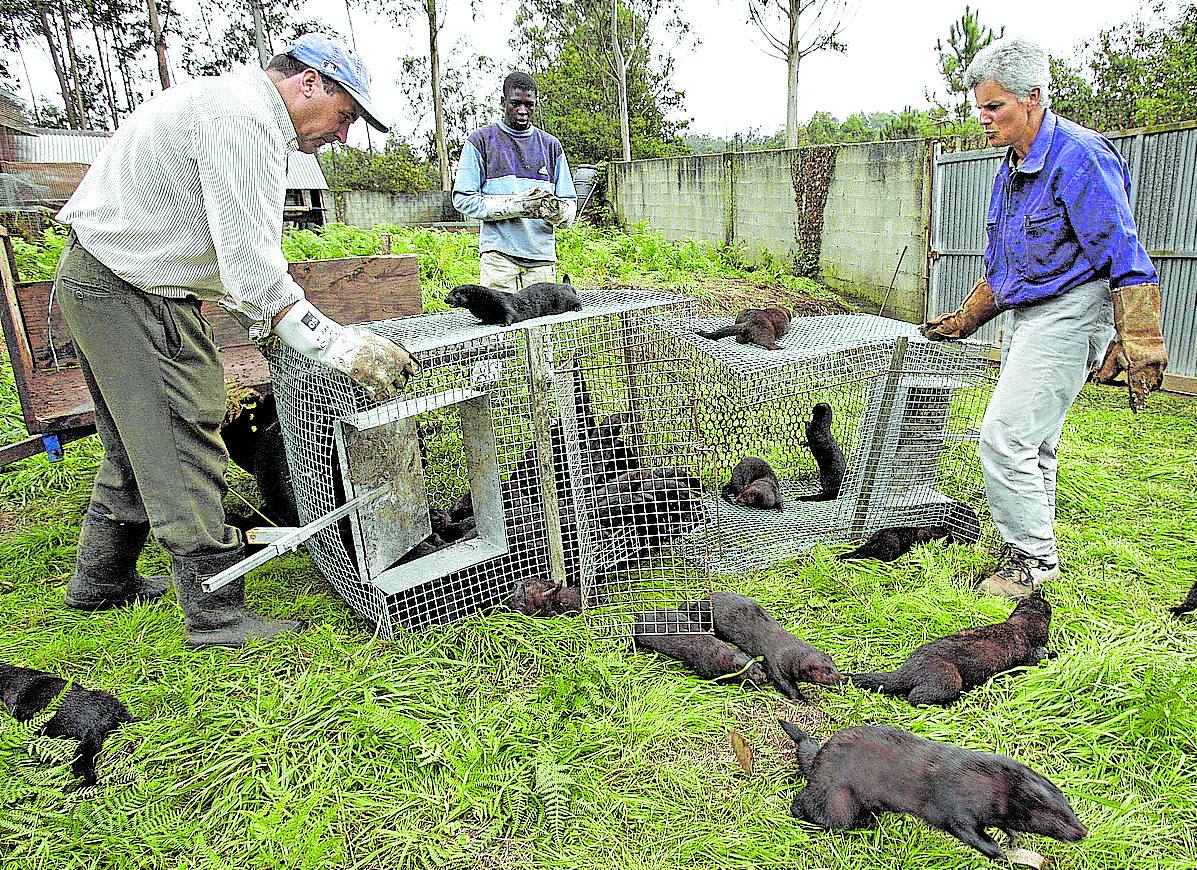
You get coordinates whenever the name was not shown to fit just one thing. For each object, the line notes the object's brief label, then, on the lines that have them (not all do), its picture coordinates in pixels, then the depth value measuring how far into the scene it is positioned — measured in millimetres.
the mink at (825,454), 4445
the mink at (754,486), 4438
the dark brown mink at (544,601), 3553
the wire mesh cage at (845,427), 3781
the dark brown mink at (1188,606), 3396
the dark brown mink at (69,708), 2777
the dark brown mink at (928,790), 2162
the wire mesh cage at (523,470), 3357
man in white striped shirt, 2809
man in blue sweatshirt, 5230
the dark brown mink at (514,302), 3507
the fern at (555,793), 2467
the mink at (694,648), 3098
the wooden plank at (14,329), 3492
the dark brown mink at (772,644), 3018
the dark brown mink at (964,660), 2959
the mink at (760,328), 4027
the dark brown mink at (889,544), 3990
